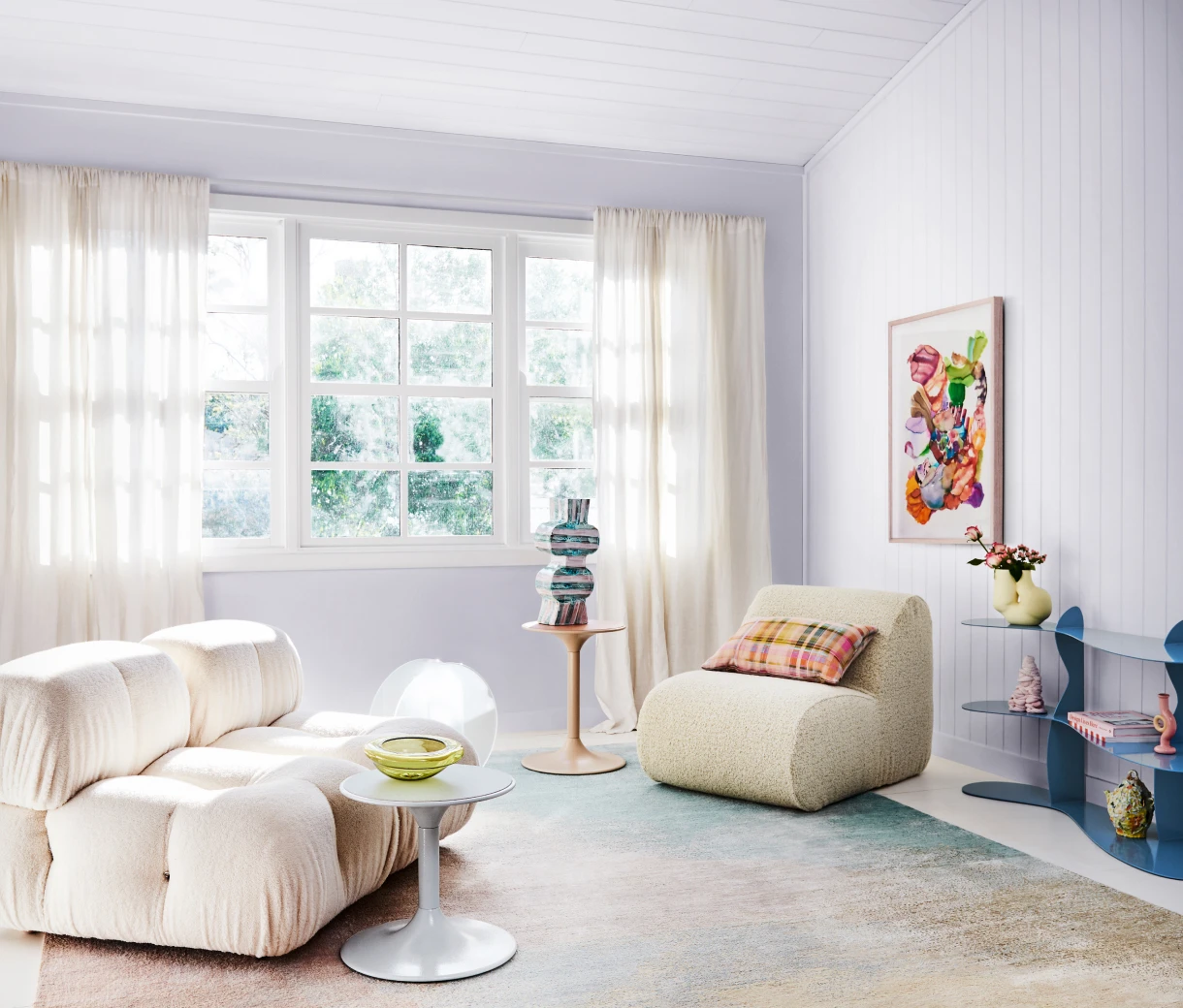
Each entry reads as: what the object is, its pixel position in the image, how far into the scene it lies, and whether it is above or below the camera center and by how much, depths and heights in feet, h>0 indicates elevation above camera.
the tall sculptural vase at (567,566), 13.47 -0.90
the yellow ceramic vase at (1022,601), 11.75 -1.19
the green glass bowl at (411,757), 7.42 -1.81
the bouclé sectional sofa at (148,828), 7.31 -2.33
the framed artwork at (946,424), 13.14 +0.89
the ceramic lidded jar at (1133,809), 10.31 -3.03
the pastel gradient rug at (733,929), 7.11 -3.30
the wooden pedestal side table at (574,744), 13.29 -3.18
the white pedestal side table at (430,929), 7.29 -3.15
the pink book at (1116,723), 10.27 -2.22
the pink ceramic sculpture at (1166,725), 9.86 -2.13
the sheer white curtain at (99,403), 13.84 +1.22
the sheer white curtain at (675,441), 16.24 +0.82
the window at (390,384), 15.31 +1.65
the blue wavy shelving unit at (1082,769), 9.73 -2.81
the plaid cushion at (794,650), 12.30 -1.84
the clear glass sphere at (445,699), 11.71 -2.23
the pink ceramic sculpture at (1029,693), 11.90 -2.21
